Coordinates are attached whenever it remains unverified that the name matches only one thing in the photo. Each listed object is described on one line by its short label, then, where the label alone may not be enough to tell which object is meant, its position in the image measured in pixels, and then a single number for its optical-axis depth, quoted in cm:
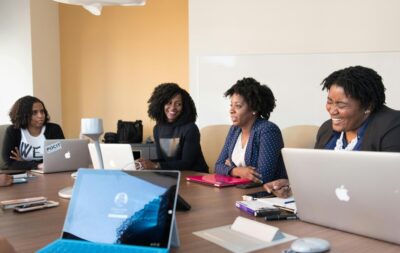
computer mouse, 102
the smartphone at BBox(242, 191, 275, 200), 163
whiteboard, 293
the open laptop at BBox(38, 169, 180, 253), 101
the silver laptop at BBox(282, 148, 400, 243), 107
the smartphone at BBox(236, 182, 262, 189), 189
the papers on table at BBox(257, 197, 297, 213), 144
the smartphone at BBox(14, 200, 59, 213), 154
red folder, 197
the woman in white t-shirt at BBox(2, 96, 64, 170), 295
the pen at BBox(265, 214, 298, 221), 136
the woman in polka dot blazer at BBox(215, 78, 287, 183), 220
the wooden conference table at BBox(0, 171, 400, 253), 112
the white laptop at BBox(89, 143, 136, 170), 202
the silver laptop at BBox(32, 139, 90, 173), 243
